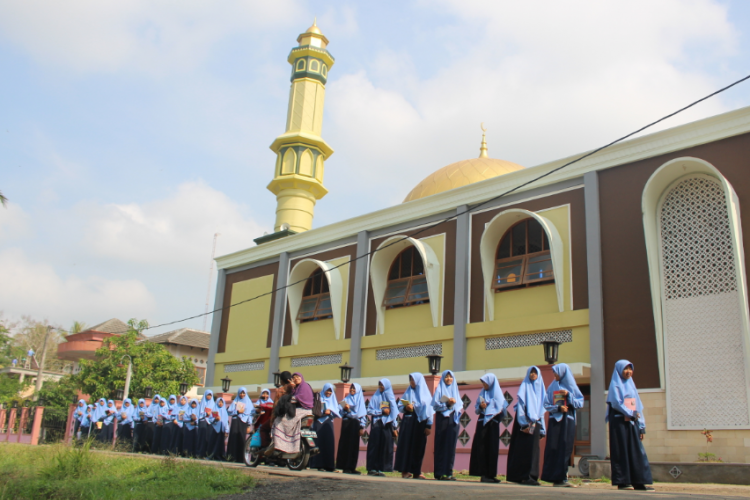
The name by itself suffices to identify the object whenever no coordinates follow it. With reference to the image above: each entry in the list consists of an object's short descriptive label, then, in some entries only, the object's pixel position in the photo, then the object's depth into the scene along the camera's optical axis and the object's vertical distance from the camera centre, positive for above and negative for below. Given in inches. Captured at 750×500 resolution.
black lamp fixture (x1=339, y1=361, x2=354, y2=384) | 579.2 +44.8
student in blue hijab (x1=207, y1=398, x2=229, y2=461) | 571.8 -8.1
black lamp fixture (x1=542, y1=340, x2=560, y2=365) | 456.1 +55.9
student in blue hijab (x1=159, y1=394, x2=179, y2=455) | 626.2 -6.6
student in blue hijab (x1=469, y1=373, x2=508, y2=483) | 343.6 +3.5
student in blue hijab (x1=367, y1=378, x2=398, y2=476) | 408.8 +0.3
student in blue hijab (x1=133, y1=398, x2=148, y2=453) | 677.3 -11.7
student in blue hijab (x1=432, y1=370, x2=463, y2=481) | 353.4 +4.3
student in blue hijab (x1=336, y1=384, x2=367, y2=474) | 422.0 -0.2
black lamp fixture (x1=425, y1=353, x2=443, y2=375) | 511.5 +50.3
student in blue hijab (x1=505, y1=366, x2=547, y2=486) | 326.6 +1.9
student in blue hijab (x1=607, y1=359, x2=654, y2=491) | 294.4 +3.7
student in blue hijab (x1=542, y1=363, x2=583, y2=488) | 317.4 +6.1
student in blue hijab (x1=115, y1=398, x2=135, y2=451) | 723.1 -8.3
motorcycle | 347.6 -13.7
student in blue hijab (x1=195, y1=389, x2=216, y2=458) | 587.8 -4.2
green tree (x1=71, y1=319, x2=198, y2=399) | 1037.2 +66.8
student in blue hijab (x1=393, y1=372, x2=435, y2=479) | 369.7 +1.7
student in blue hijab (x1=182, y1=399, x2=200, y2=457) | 601.3 -7.9
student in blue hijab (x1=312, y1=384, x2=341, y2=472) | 418.3 -7.3
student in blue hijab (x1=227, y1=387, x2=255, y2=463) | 537.0 -4.5
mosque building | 440.1 +116.7
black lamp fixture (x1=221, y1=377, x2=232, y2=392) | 722.8 +37.3
